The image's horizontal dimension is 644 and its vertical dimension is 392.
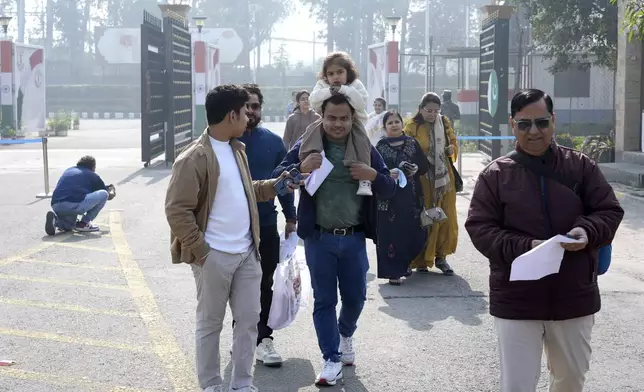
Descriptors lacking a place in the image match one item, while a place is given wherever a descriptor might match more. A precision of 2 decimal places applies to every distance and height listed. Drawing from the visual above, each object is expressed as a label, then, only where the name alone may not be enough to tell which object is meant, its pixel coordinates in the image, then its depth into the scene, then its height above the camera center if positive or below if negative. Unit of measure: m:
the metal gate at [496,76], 20.20 +0.29
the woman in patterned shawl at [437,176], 9.42 -0.75
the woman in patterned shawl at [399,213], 8.67 -1.03
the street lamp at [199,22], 35.16 +2.25
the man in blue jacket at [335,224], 5.93 -0.74
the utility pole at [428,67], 34.14 +0.78
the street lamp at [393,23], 30.12 +1.93
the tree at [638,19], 12.01 +0.85
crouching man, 12.30 -1.25
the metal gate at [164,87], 20.78 +0.08
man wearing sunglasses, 4.23 -0.56
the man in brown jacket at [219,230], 5.30 -0.70
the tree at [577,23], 24.27 +1.60
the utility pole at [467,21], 63.16 +4.26
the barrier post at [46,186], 16.08 -1.44
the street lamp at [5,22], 31.66 +2.02
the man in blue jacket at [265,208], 6.46 -0.71
